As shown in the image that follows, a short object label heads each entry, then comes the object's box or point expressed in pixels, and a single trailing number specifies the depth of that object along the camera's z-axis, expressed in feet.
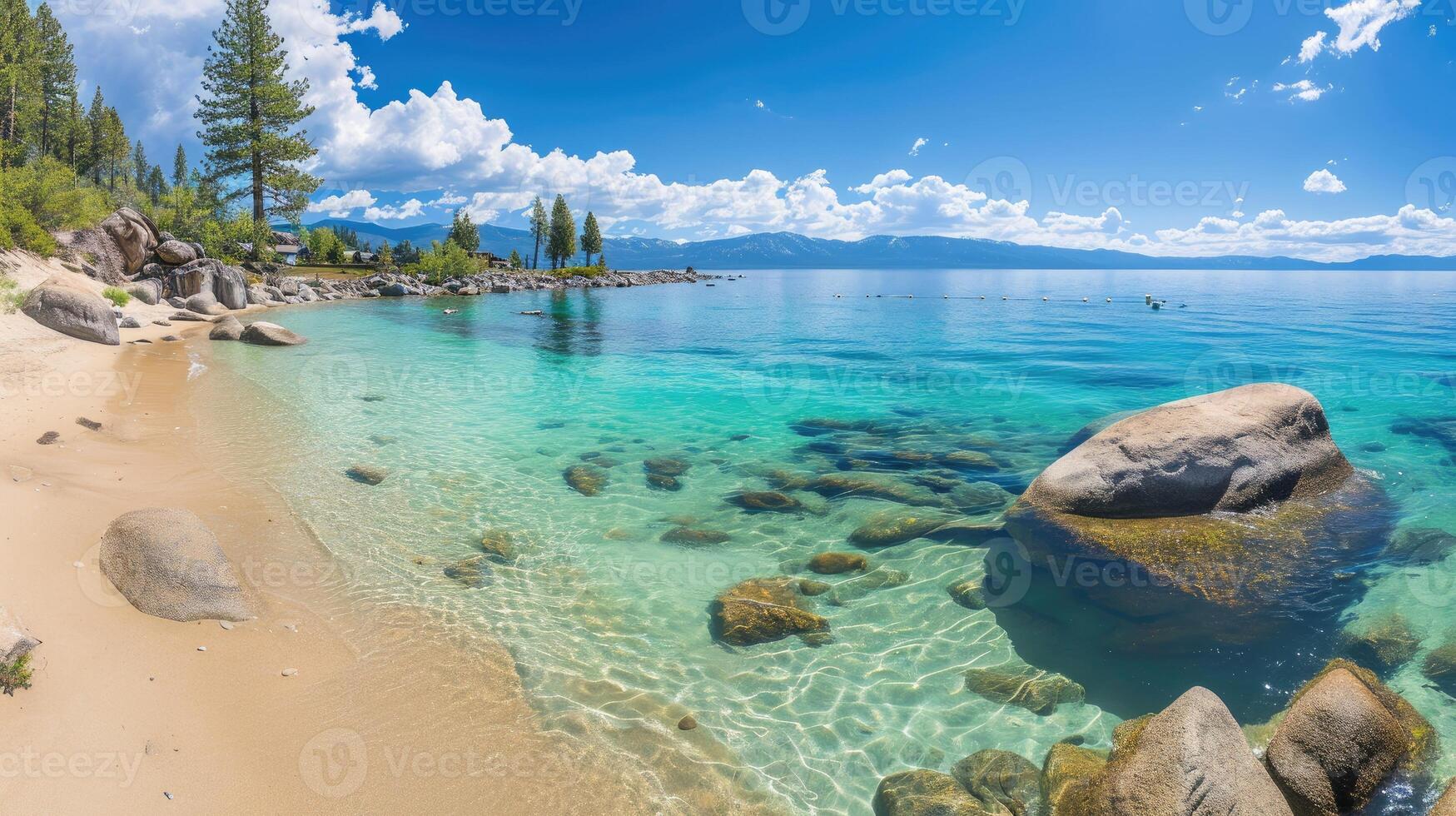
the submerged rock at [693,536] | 33.32
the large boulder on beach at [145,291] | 113.60
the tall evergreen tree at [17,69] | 144.77
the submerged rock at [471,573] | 28.09
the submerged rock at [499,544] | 30.94
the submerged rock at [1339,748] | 15.84
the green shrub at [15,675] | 16.02
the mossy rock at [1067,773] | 16.56
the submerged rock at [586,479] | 40.22
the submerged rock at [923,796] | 17.03
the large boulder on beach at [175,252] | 128.26
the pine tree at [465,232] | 351.05
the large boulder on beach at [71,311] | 66.74
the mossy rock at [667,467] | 43.93
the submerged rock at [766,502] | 37.65
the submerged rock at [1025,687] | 21.39
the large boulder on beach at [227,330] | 91.86
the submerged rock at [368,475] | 39.34
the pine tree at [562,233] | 407.03
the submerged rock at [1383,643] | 22.74
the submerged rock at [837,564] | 30.15
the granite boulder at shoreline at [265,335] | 90.17
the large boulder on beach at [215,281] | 127.44
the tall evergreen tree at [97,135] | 306.76
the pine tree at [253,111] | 183.52
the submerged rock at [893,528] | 33.22
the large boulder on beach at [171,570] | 22.20
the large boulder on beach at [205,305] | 119.44
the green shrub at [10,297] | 63.41
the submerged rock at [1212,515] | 26.03
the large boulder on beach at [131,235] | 122.21
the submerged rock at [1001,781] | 17.20
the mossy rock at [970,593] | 27.43
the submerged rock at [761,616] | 24.97
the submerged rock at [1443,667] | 21.24
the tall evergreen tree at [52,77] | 225.97
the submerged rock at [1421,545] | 30.09
